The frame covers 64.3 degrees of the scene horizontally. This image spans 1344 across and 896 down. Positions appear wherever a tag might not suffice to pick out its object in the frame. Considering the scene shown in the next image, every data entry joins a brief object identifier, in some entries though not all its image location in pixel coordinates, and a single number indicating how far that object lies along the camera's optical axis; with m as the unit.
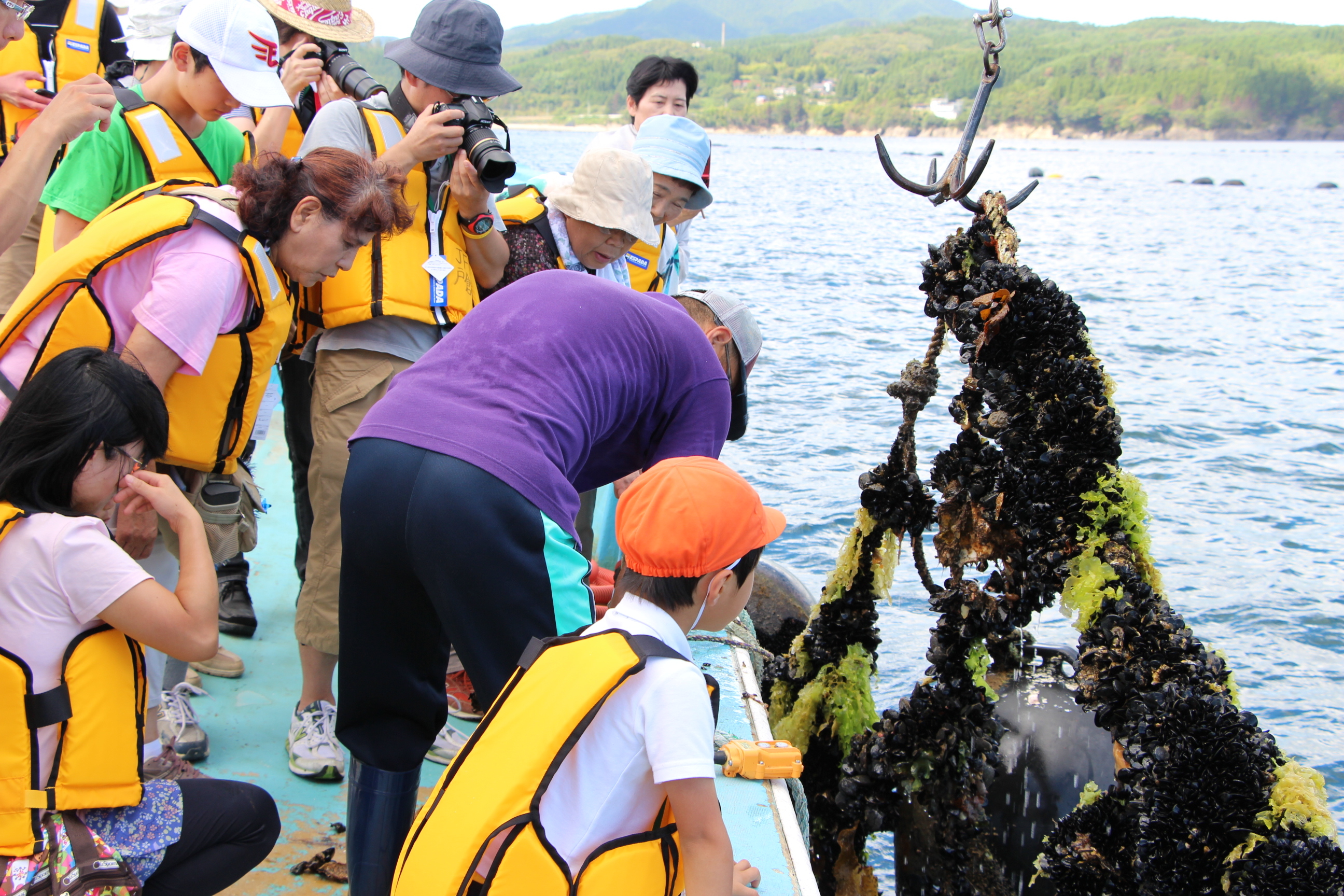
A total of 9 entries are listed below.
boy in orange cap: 1.75
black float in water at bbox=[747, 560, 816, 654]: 4.89
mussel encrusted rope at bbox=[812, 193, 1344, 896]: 2.39
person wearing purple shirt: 2.01
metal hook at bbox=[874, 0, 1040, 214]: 2.71
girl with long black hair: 1.92
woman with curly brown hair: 2.36
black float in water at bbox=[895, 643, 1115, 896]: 3.22
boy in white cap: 2.91
